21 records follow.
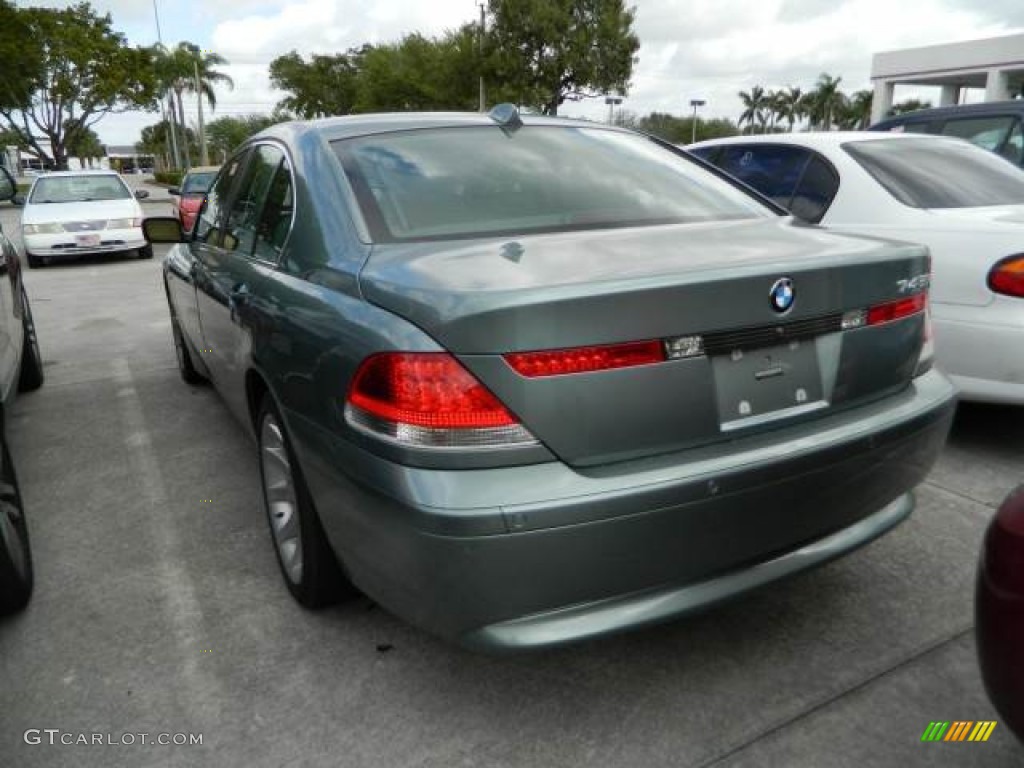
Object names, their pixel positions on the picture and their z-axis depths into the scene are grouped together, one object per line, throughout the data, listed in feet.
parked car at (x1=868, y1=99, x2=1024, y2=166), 23.09
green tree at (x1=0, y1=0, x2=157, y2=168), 106.01
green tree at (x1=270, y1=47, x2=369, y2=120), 161.99
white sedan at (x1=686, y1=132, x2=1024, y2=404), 11.78
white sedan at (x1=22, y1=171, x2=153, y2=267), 39.75
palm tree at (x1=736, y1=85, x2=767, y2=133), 341.82
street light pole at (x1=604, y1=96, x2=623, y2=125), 112.55
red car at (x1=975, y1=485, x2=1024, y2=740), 4.90
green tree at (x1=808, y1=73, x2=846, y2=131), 299.17
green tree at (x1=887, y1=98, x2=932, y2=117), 182.75
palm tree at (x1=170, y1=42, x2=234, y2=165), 170.34
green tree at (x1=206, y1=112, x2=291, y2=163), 263.70
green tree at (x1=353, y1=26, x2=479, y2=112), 112.16
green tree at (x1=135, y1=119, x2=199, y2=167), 247.70
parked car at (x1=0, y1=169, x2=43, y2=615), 8.73
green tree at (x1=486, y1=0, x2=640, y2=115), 105.29
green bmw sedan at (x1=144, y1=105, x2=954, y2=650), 5.87
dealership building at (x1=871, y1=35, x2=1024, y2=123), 87.25
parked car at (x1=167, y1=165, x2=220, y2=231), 47.91
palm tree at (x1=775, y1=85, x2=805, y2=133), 327.26
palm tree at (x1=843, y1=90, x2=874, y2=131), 269.85
